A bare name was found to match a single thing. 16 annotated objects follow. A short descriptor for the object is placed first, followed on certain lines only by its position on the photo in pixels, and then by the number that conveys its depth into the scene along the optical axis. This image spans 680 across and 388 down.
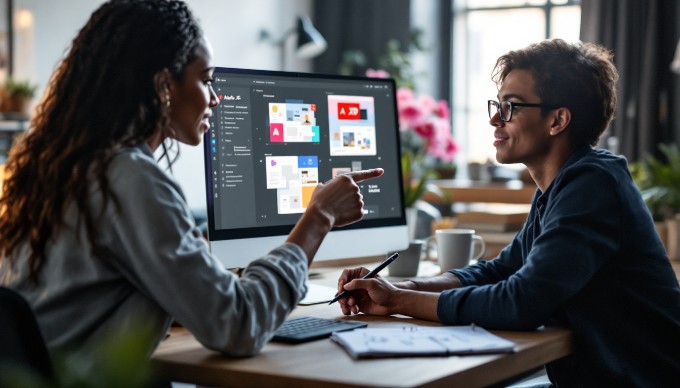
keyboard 1.30
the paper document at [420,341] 1.19
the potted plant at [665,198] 2.46
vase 2.46
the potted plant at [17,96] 4.37
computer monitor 1.68
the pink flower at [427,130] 2.88
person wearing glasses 1.37
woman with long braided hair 1.09
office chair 1.00
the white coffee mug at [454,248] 2.06
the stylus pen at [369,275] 1.55
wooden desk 1.08
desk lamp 5.50
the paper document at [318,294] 1.68
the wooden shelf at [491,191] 4.61
